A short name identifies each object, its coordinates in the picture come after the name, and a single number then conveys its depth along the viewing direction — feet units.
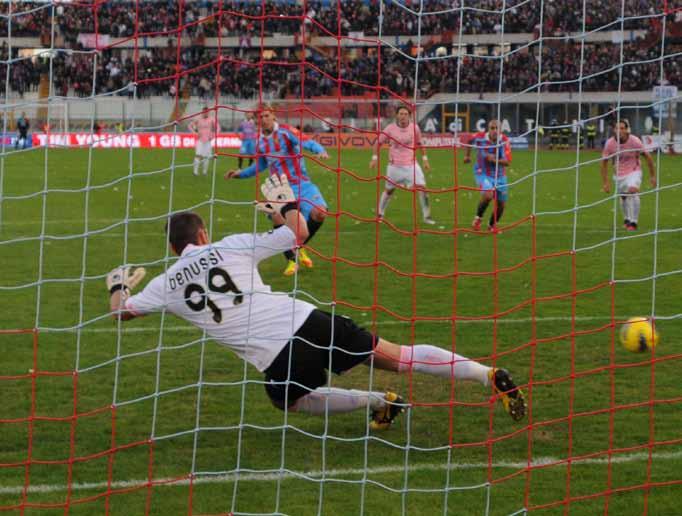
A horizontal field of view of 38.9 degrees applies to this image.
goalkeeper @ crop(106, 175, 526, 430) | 18.06
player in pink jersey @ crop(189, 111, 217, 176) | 85.51
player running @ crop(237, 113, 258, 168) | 76.29
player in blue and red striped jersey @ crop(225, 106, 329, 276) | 35.83
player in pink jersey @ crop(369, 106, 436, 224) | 52.65
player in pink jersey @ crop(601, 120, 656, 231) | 50.78
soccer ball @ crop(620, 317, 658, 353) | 22.76
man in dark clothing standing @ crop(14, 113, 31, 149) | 110.73
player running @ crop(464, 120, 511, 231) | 49.37
